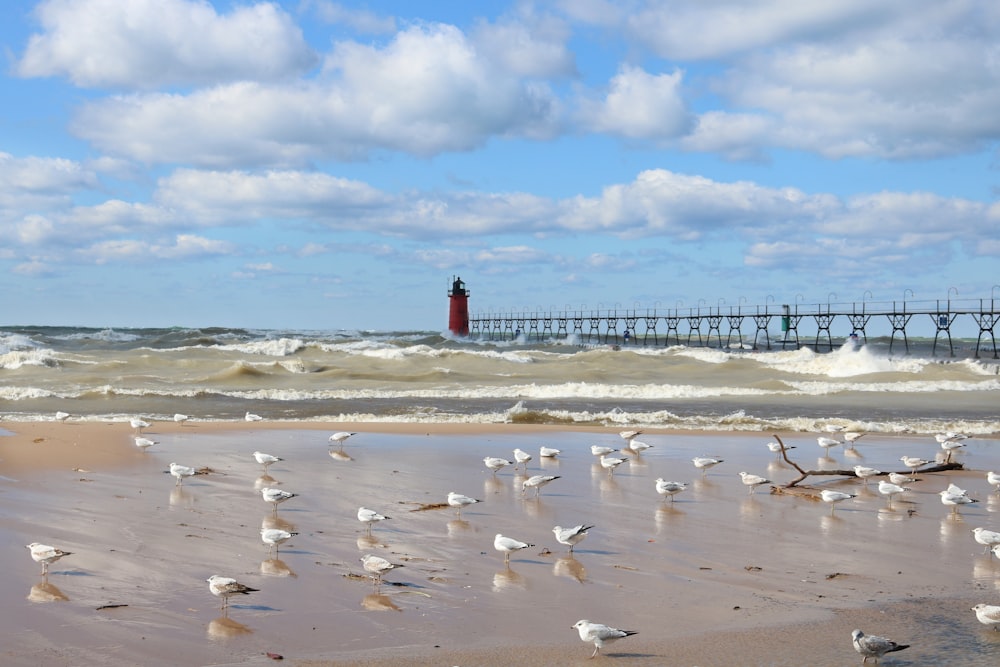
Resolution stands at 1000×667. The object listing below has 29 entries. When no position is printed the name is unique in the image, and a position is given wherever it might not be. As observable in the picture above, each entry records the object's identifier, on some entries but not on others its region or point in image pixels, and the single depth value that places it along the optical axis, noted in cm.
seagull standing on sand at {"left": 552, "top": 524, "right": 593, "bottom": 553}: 756
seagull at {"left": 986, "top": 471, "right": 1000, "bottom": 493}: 1075
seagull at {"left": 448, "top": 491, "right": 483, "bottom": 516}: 895
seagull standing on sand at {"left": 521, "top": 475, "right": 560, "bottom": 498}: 1014
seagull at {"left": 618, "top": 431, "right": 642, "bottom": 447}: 1399
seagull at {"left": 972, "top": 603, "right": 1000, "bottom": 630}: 583
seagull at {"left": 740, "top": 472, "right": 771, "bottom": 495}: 1041
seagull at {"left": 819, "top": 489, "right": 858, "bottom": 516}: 945
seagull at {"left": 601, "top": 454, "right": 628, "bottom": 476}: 1159
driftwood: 1099
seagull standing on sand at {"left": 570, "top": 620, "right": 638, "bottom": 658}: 538
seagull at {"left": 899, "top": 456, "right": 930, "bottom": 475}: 1210
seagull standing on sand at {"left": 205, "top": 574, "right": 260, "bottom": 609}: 594
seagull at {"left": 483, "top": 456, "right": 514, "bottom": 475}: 1122
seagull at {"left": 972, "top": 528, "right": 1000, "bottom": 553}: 779
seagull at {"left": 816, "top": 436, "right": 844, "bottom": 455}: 1391
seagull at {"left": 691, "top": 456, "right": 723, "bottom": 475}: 1152
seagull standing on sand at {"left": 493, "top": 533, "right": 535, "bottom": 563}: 723
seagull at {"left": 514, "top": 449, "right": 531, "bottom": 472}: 1185
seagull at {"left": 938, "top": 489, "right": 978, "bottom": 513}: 949
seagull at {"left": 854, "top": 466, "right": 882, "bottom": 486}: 1107
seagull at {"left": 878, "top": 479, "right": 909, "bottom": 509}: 993
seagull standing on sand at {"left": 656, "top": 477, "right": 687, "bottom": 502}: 979
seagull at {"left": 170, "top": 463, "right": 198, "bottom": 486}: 1002
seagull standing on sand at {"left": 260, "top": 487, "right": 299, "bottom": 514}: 871
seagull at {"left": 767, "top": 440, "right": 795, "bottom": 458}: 1344
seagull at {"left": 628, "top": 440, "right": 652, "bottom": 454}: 1340
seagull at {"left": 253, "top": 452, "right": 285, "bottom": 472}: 1123
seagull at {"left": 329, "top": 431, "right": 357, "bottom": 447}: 1368
